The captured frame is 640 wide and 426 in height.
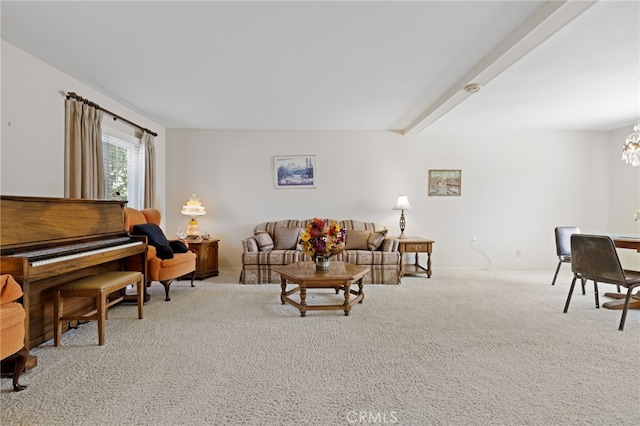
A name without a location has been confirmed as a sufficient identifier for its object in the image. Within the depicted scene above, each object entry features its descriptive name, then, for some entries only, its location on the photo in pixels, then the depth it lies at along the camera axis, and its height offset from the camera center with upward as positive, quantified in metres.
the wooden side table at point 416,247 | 4.91 -0.58
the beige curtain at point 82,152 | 3.30 +0.63
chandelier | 3.57 +0.73
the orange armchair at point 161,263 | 3.65 -0.66
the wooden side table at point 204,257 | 4.74 -0.74
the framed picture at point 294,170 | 5.63 +0.74
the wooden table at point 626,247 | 3.15 -0.36
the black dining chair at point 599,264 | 2.85 -0.50
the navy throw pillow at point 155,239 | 3.72 -0.36
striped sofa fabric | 4.57 -0.72
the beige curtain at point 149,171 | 4.77 +0.60
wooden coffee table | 3.09 -0.69
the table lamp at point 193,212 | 5.05 -0.04
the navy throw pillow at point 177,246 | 4.22 -0.50
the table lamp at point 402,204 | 5.26 +0.11
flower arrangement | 3.33 -0.31
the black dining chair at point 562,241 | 4.37 -0.41
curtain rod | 3.34 +1.22
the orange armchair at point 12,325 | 1.75 -0.68
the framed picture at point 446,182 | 5.68 +0.54
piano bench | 2.46 -0.70
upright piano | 2.15 -0.31
